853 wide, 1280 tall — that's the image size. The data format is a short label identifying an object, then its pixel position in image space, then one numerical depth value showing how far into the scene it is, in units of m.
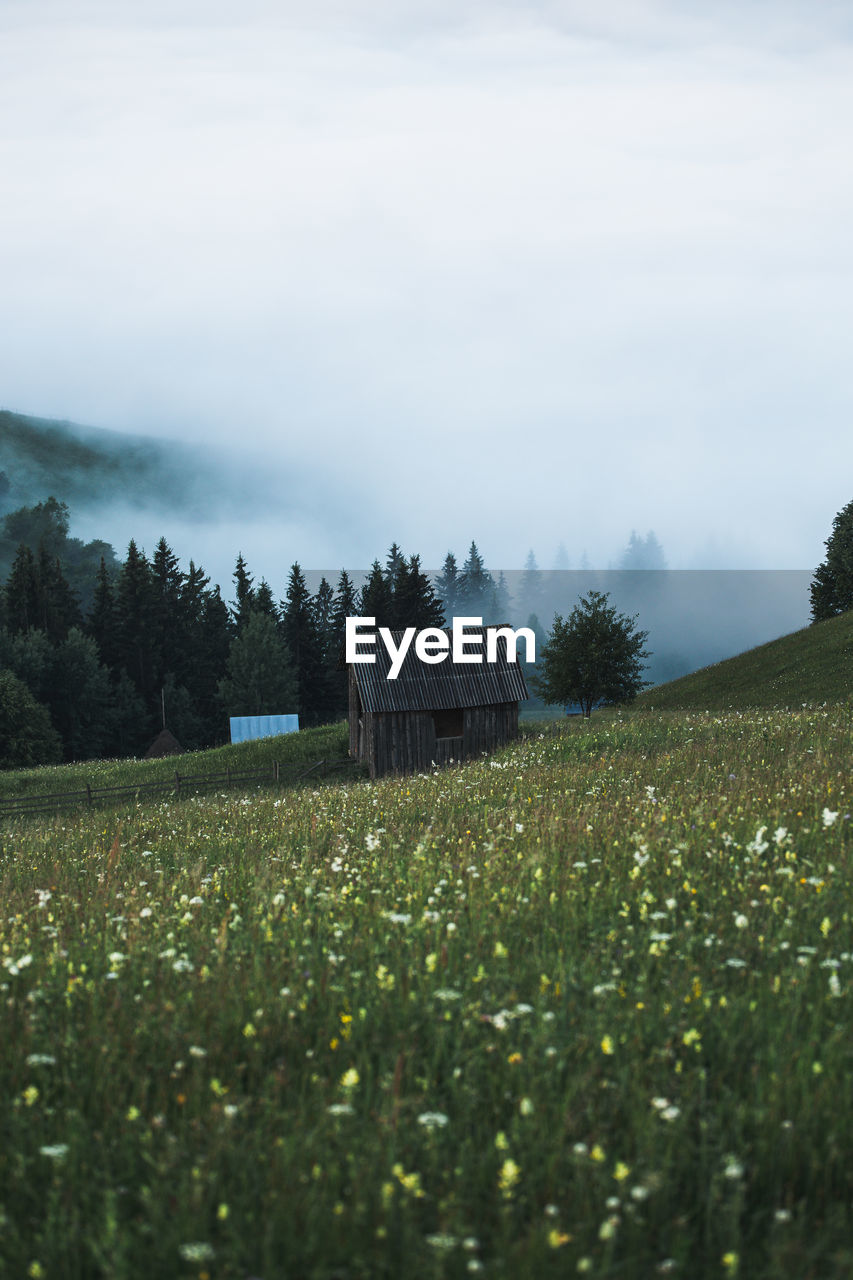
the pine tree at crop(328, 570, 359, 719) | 91.44
